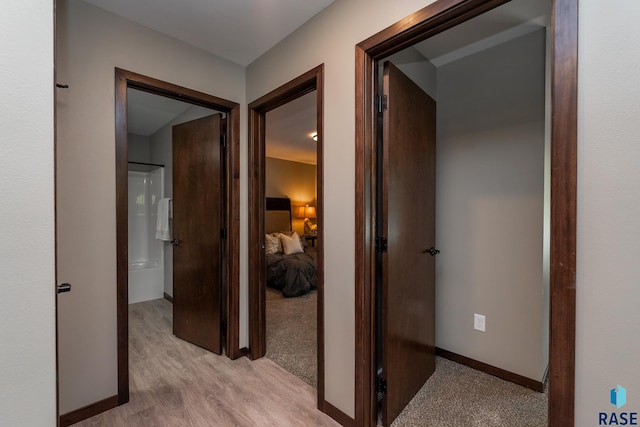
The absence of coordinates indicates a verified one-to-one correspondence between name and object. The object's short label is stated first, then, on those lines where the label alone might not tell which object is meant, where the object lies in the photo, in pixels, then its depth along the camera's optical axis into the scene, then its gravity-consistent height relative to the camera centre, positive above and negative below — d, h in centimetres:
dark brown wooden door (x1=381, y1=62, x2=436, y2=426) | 158 -18
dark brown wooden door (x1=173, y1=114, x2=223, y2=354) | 248 -20
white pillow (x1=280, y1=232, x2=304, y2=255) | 472 -59
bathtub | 383 -100
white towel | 390 -16
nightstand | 620 -64
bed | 411 -82
